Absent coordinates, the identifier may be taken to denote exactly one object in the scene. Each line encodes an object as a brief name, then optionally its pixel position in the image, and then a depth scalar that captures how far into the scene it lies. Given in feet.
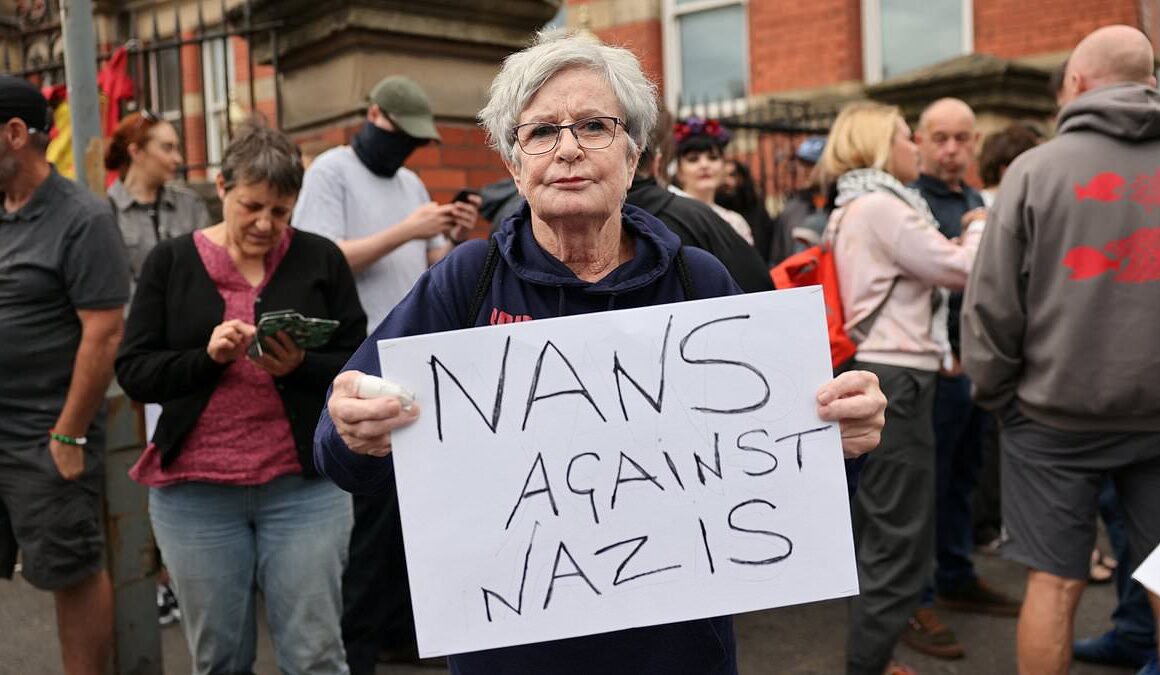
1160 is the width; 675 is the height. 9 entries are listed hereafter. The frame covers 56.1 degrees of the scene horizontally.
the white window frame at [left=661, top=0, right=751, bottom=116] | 40.70
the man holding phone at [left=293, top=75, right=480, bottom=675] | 12.74
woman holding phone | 9.89
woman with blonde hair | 12.44
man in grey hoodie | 10.55
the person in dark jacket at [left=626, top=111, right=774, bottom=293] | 10.69
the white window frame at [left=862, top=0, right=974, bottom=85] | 35.65
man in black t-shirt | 11.16
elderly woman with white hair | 6.08
